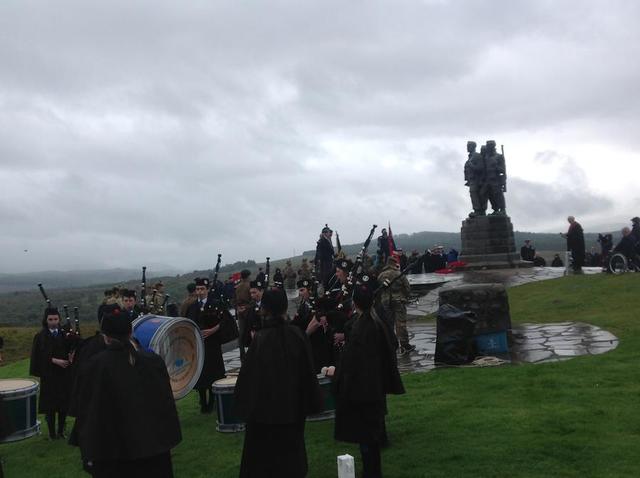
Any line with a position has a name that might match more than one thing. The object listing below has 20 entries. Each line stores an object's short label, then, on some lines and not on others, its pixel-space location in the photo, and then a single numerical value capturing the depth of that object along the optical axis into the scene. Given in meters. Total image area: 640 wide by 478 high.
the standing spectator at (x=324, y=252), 18.98
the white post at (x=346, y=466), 4.93
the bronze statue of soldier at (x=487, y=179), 27.67
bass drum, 7.58
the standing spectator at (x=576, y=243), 21.72
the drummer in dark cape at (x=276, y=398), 5.30
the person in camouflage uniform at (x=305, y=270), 25.99
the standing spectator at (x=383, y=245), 22.92
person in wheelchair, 19.75
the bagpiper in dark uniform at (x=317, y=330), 7.86
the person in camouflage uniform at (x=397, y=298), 12.21
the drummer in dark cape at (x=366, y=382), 6.07
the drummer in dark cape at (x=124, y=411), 4.71
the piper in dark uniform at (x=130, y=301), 9.64
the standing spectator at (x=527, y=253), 30.28
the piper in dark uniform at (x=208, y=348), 9.30
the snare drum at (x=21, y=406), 7.78
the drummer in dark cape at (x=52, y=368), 8.67
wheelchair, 19.53
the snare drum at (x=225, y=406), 7.61
